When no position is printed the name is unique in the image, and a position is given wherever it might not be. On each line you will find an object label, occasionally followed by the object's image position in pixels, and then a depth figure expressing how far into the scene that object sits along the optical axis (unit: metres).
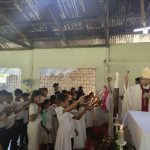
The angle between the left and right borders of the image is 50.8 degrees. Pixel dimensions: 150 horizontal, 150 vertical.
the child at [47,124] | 3.20
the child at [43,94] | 3.45
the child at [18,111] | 3.40
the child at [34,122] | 3.02
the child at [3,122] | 2.66
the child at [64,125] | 2.61
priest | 3.03
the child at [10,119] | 2.85
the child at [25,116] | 3.48
